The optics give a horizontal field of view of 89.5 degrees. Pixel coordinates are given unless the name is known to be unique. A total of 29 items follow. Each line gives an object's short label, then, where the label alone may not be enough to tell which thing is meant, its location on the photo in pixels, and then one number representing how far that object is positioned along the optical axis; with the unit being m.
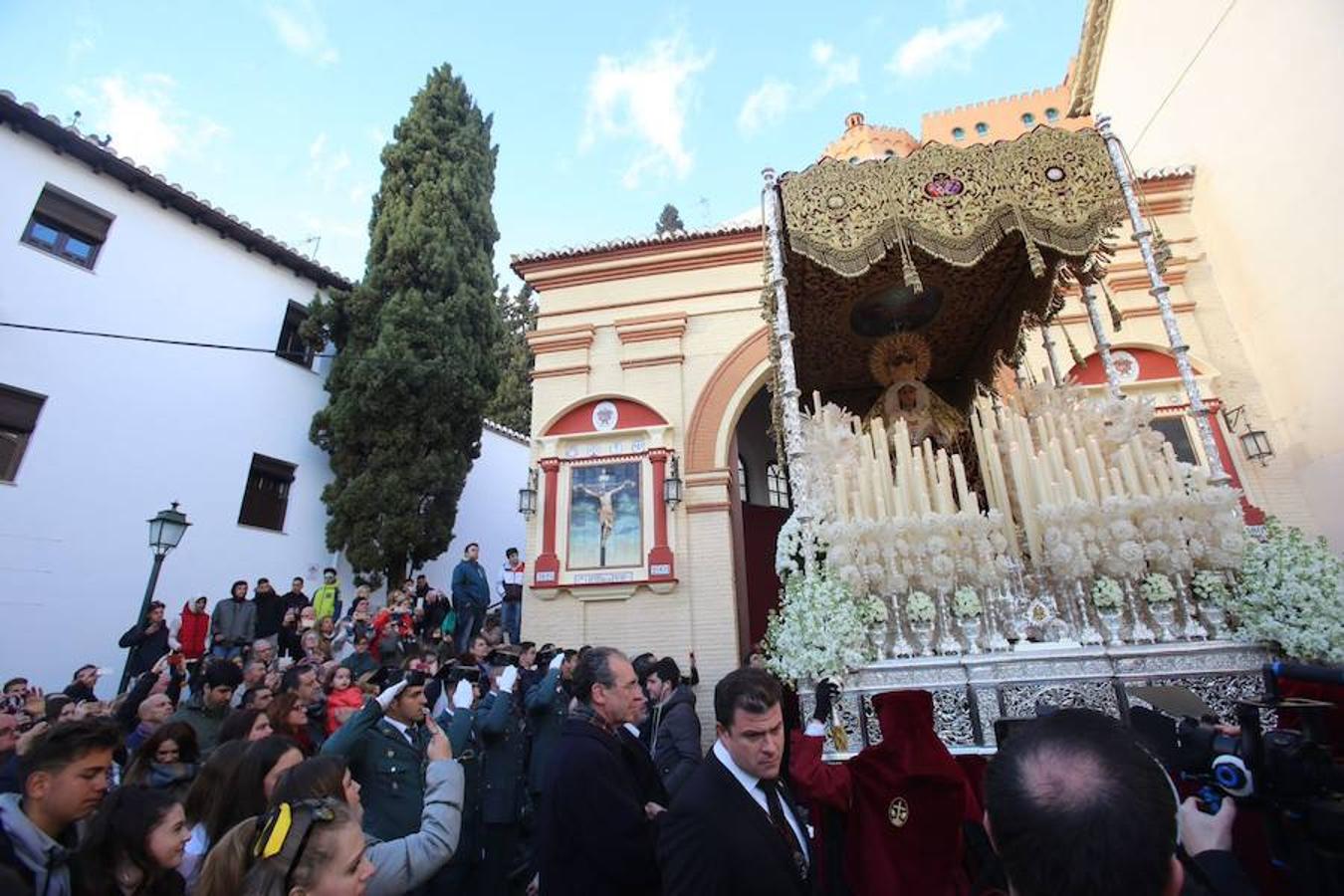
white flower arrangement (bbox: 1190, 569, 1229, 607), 4.12
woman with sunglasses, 2.09
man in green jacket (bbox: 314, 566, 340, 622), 9.91
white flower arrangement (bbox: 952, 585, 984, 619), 4.17
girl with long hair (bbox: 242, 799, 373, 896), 1.49
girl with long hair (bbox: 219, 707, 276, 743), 3.38
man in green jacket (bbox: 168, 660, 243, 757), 4.75
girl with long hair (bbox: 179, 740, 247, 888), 2.37
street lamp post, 7.35
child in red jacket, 4.80
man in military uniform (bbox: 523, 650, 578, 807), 5.45
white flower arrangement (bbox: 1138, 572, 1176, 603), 4.12
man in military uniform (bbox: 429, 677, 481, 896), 4.48
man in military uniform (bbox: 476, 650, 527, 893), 4.79
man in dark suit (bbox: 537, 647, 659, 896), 2.39
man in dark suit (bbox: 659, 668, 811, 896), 1.92
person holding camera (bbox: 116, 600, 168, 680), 7.05
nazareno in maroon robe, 2.64
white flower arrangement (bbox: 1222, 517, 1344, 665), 3.70
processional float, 4.01
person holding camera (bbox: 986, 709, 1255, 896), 1.01
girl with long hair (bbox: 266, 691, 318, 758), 3.73
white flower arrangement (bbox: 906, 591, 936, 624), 4.23
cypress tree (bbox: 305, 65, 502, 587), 11.96
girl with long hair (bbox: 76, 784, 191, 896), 2.00
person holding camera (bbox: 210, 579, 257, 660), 8.29
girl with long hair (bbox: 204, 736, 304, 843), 2.42
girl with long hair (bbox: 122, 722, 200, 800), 3.11
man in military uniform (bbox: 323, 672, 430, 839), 3.14
